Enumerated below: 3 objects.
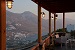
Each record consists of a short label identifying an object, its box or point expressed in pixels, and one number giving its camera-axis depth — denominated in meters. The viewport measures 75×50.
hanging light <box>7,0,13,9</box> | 2.42
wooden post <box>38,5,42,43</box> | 4.80
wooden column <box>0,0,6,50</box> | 2.08
